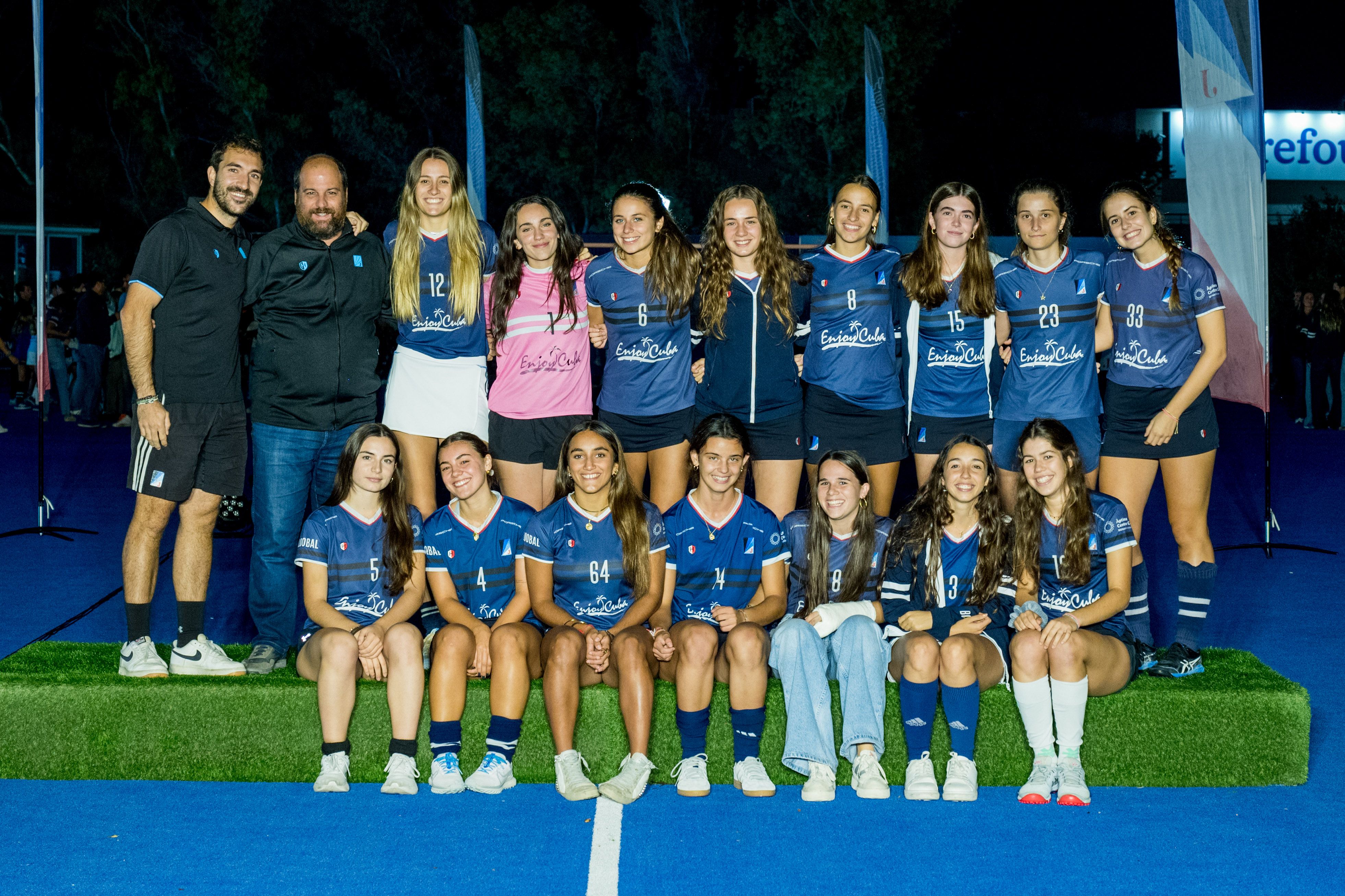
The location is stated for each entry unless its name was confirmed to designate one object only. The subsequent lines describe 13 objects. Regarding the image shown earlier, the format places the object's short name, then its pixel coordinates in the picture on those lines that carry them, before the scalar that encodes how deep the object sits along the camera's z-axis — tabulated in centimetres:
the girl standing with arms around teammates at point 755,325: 483
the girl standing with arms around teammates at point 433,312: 470
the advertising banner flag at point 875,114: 1216
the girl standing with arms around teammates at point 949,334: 476
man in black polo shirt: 427
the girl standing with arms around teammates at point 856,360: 482
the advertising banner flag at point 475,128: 1213
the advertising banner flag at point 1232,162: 668
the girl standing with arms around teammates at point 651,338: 485
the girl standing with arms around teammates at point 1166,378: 459
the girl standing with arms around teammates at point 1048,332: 466
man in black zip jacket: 452
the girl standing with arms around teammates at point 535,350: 488
